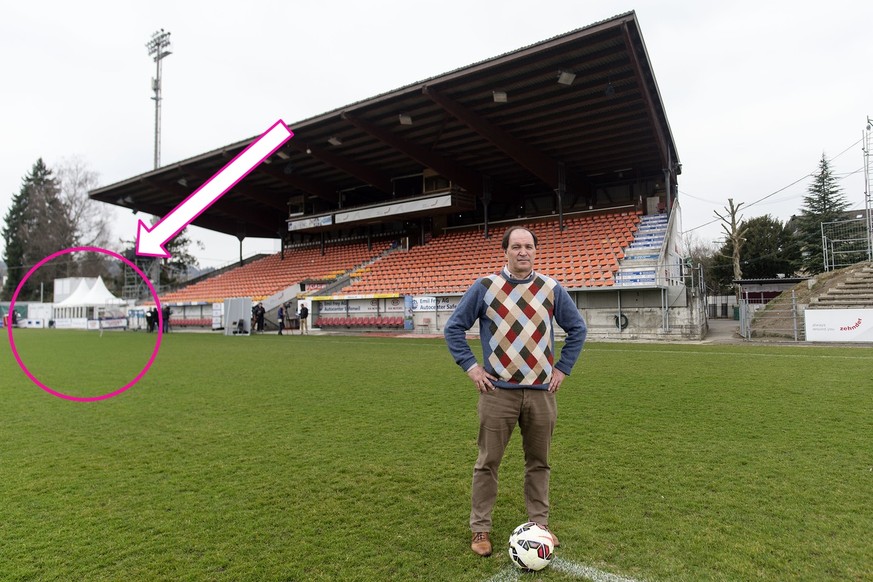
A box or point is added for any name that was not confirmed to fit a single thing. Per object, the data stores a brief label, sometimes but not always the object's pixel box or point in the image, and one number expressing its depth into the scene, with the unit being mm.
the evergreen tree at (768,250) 42844
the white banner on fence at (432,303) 22719
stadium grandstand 18594
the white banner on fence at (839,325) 15086
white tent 30734
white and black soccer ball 2797
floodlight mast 43750
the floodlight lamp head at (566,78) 17562
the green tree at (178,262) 57219
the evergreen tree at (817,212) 40344
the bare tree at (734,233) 38969
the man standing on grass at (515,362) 3002
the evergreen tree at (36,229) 38762
